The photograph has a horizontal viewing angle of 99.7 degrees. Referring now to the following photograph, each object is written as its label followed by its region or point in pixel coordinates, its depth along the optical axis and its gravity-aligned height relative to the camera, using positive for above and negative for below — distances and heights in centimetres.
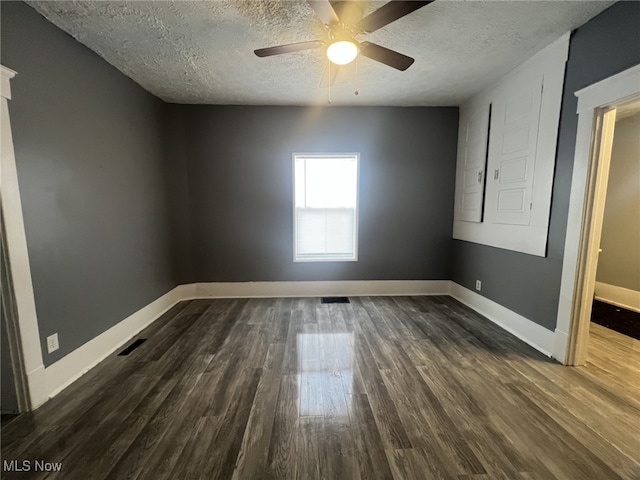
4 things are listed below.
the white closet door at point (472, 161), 327 +61
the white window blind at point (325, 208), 391 +0
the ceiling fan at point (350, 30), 155 +114
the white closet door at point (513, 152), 256 +58
